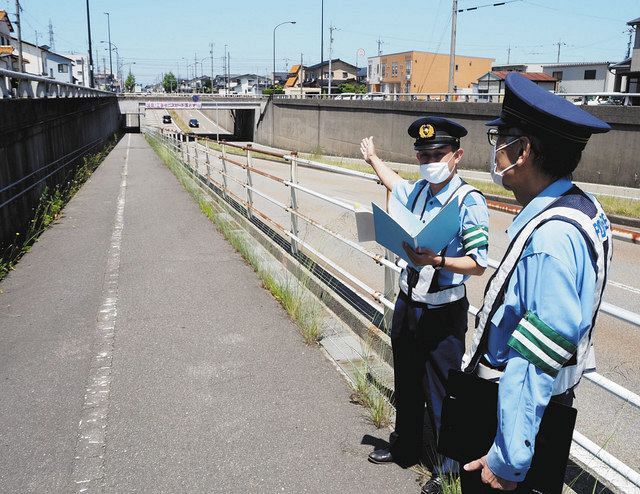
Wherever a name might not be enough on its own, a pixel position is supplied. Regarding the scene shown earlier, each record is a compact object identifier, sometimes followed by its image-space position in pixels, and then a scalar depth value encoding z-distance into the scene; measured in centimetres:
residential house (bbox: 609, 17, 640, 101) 4250
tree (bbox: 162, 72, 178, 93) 15738
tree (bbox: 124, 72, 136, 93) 15892
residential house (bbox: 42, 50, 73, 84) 9122
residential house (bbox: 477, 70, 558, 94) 5981
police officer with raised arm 287
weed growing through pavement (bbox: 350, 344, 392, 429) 364
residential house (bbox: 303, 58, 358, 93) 12082
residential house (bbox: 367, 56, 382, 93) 10012
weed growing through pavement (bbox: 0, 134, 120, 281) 798
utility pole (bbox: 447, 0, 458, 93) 3059
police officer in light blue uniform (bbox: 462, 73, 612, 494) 165
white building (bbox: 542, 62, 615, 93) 6645
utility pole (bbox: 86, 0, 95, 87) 4416
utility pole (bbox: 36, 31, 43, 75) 8024
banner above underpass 6712
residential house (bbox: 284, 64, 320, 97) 9424
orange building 9150
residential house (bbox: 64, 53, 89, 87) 12290
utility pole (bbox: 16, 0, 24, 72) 3750
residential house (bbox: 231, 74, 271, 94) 16039
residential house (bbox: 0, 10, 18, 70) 6219
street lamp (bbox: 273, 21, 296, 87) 7412
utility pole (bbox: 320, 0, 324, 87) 5919
